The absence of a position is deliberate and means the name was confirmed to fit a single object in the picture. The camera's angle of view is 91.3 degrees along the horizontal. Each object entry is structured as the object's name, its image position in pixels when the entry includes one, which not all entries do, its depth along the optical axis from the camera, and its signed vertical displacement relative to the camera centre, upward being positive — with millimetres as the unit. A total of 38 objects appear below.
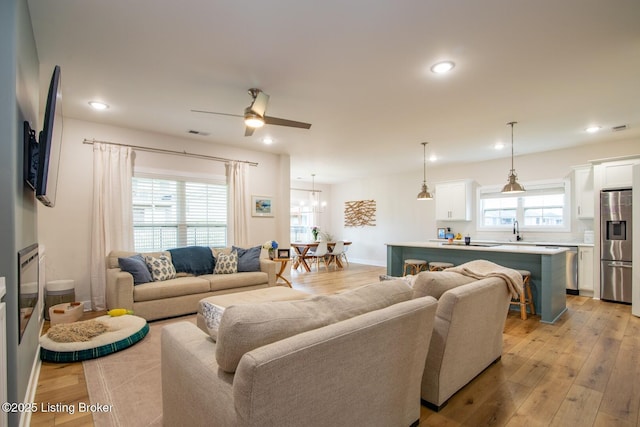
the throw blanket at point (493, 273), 2482 -503
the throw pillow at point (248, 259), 4871 -708
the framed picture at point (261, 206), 6000 +155
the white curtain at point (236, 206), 5621 +146
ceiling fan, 3113 +994
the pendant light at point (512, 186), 4336 +353
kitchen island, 3768 -702
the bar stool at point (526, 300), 3916 -1134
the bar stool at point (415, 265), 5143 -893
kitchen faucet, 6382 -348
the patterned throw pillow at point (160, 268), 4113 -712
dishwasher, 5223 -970
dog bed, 2669 -1148
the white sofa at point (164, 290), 3660 -967
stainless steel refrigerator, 4605 -522
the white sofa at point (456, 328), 1955 -786
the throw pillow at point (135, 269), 3838 -662
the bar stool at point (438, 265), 4762 -816
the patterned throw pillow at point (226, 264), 4680 -754
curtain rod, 4330 +1006
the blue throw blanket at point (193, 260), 4527 -670
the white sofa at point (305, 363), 1039 -609
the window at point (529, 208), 5910 +76
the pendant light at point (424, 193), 5578 +349
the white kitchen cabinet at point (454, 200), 6957 +268
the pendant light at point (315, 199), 10164 +454
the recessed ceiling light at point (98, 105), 3645 +1314
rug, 1939 -1258
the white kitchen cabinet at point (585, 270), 5066 -967
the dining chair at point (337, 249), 8133 -949
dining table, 7801 -959
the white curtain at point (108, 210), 4273 +74
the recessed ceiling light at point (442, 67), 2748 +1306
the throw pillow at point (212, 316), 1512 -522
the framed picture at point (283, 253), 5594 -709
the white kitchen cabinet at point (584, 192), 5312 +327
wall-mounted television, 1881 +467
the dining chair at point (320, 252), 7812 -966
